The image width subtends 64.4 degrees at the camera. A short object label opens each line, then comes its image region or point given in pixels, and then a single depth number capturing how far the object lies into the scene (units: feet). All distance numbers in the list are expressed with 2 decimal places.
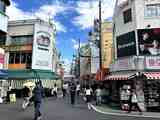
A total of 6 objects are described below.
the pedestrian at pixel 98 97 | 40.44
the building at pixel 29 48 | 61.43
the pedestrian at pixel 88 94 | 41.86
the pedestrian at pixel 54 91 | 61.62
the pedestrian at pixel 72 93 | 39.78
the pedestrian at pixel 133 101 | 30.46
